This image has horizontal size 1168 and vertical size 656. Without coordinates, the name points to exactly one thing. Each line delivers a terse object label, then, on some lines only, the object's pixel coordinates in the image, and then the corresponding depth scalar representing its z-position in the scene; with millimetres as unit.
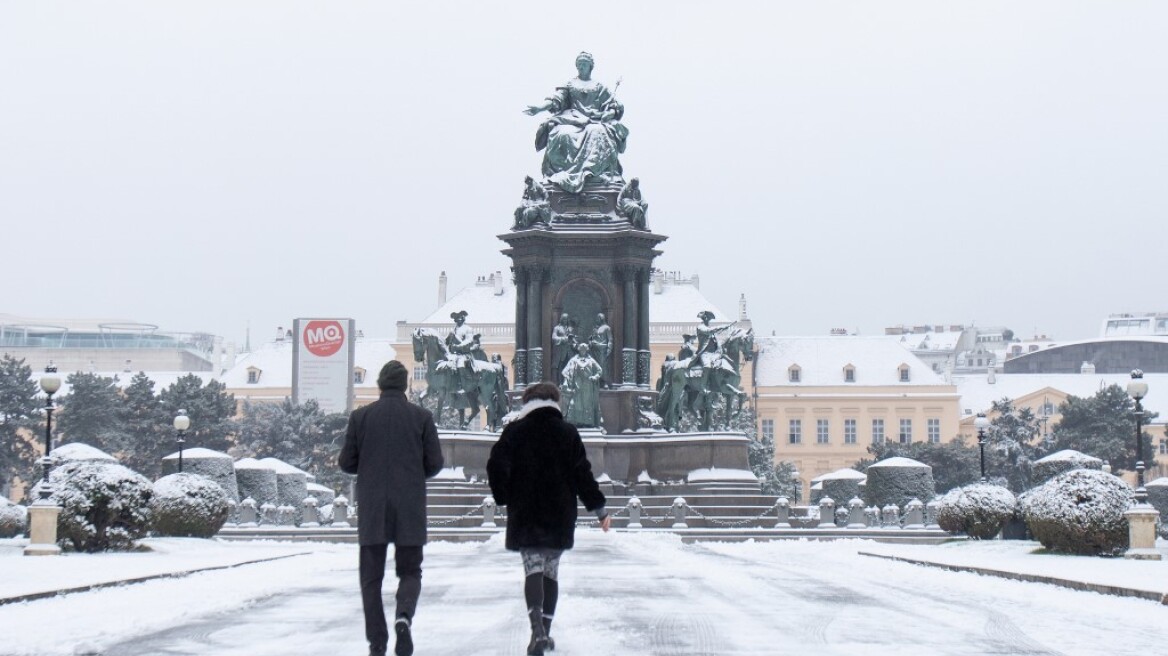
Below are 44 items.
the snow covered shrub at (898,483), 55406
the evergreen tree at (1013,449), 99500
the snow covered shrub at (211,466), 50250
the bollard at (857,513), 48875
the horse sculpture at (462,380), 49625
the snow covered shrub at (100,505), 29328
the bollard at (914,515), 48269
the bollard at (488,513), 43281
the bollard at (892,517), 51006
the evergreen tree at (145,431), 90250
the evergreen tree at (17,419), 87188
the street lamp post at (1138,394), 31250
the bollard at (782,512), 44822
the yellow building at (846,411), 125812
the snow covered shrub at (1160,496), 51594
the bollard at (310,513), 49688
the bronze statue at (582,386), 47531
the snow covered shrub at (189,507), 36156
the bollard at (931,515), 49512
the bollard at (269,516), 51344
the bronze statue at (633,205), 50312
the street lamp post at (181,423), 47156
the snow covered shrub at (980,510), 36875
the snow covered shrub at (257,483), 57062
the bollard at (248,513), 49938
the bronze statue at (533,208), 50219
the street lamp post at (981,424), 47625
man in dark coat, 12586
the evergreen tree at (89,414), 91188
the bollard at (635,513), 42694
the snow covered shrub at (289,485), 59344
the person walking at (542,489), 13227
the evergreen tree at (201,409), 92188
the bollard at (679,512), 43750
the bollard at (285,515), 49909
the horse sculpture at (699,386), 49594
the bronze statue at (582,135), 51719
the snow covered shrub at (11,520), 37062
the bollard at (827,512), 48688
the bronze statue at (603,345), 48781
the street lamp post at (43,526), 28266
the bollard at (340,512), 48562
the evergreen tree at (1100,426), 101438
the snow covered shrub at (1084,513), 29156
